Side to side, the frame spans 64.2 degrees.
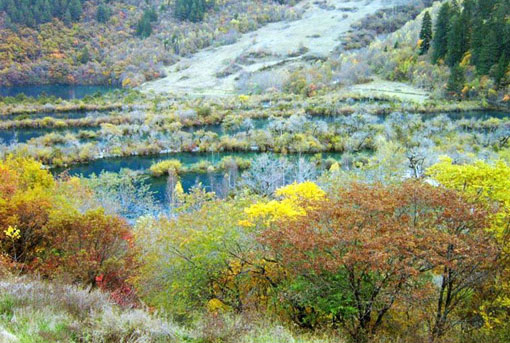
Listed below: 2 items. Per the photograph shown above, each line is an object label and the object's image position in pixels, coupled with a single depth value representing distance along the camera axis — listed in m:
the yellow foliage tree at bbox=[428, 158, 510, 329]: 11.12
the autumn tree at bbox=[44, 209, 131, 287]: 13.87
